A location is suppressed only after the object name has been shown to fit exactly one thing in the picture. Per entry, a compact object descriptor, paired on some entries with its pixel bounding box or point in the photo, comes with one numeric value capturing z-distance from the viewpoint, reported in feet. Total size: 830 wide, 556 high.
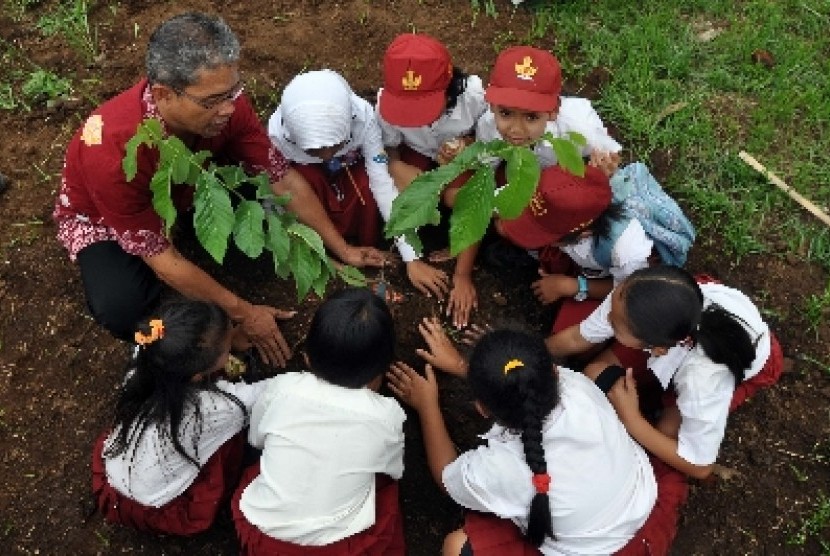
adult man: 8.13
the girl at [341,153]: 10.11
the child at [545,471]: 7.75
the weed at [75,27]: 13.82
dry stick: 12.05
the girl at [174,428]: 8.05
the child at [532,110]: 10.02
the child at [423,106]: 10.37
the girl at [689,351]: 8.32
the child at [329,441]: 8.00
